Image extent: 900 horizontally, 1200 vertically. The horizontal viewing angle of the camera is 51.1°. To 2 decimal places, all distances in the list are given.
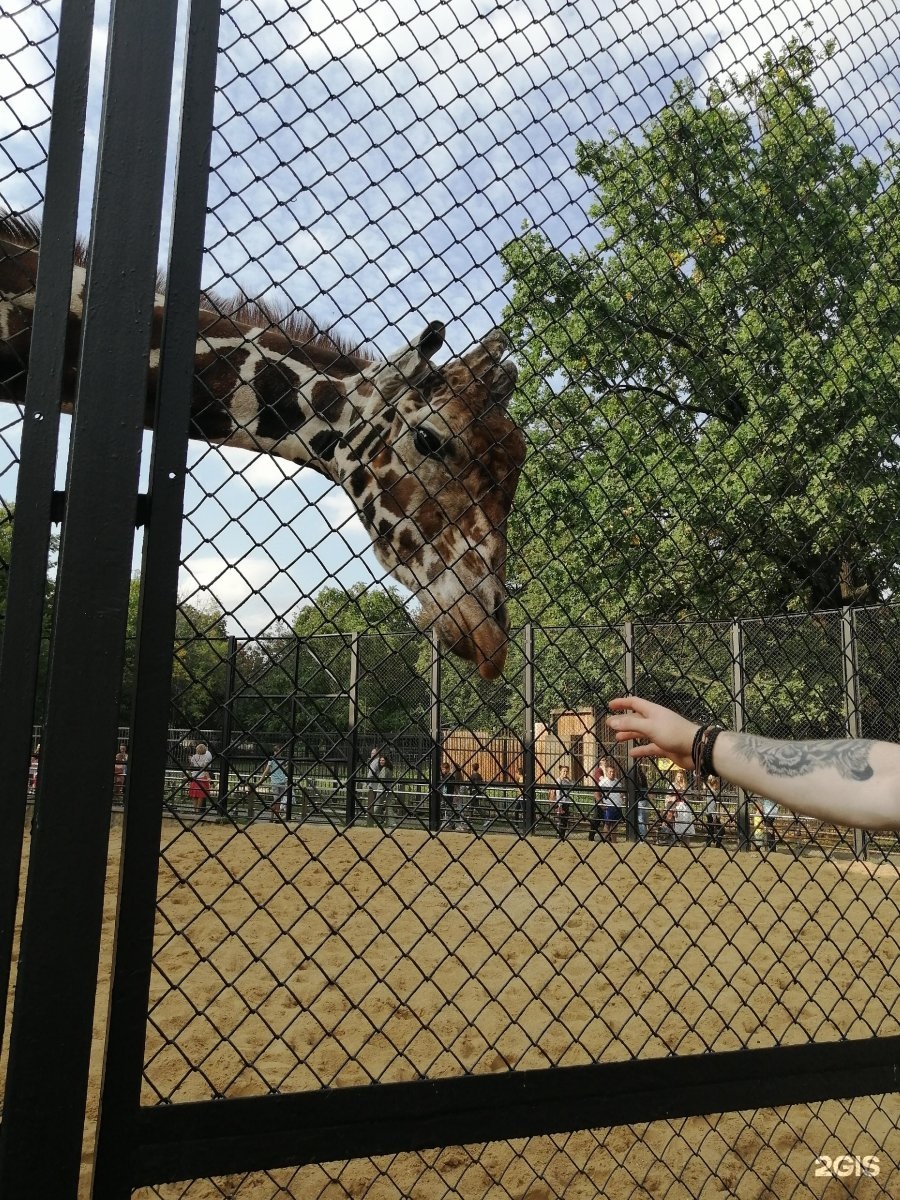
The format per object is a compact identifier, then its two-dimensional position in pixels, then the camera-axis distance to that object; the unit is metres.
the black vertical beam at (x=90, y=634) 1.43
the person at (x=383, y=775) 13.82
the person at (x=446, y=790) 12.29
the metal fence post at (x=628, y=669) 10.82
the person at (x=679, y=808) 10.98
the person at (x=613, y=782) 12.10
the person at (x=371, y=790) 13.59
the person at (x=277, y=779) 12.76
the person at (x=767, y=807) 8.83
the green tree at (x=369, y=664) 13.09
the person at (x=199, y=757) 14.23
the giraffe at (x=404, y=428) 2.65
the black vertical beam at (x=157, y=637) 1.50
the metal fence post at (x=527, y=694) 11.08
